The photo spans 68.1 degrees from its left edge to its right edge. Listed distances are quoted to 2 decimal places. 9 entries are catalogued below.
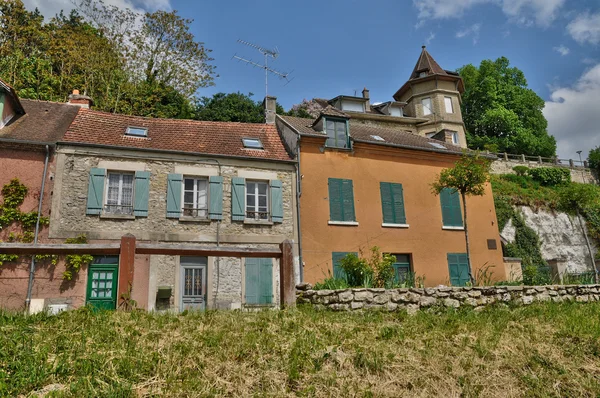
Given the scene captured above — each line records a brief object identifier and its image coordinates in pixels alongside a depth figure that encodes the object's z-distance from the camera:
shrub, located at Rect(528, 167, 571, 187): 31.03
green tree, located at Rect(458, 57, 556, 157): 36.91
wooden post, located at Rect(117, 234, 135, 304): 5.88
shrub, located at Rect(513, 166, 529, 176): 31.56
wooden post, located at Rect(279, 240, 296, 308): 6.72
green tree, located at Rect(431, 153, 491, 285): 13.12
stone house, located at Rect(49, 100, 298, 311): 12.32
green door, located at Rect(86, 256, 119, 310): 11.84
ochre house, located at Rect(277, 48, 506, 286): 14.58
